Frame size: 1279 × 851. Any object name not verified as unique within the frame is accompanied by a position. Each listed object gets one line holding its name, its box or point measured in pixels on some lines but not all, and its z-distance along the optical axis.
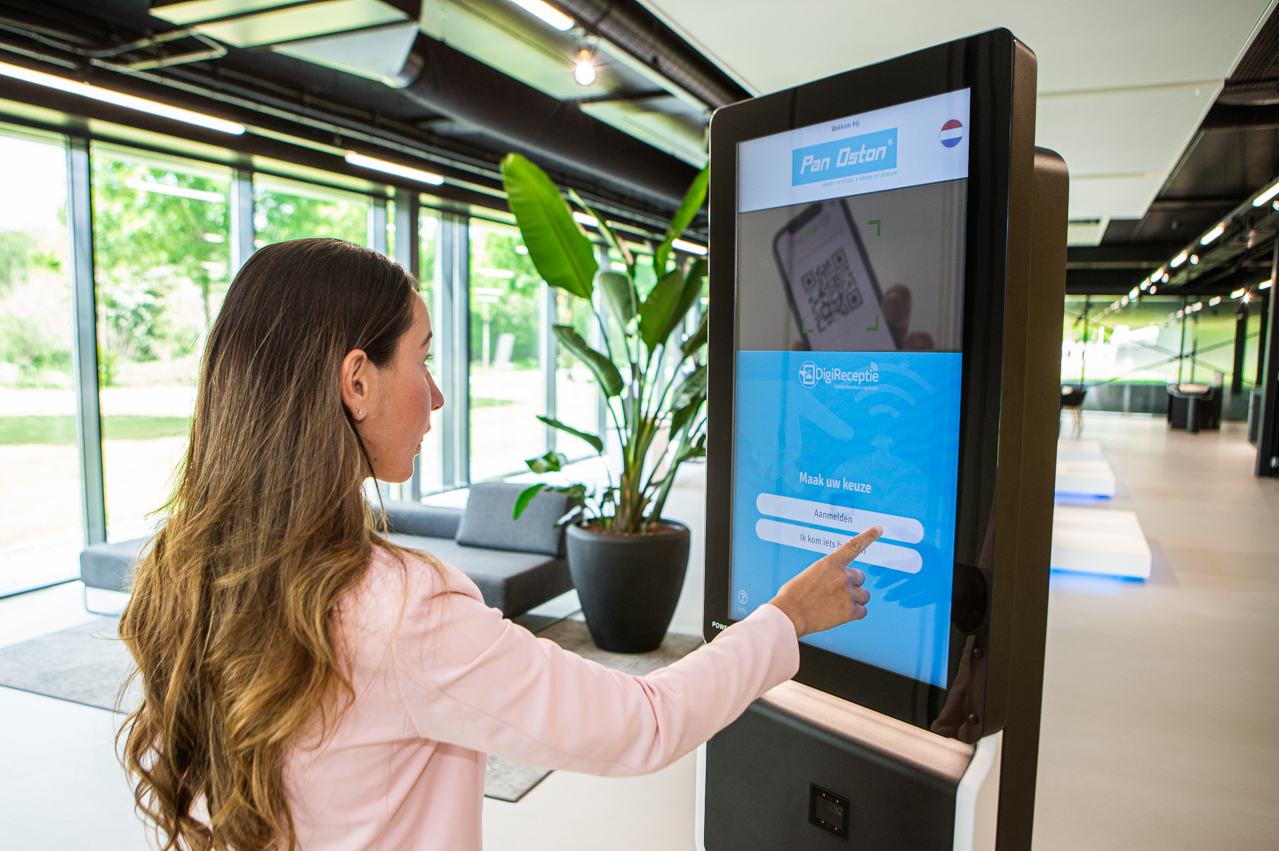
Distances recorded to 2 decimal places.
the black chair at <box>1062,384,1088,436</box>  15.25
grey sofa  4.16
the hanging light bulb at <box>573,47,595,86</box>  4.34
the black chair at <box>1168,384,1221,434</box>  16.02
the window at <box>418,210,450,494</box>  8.27
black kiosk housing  1.11
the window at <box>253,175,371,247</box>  6.55
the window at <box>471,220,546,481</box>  9.19
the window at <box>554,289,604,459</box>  11.18
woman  0.85
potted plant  3.69
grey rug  3.49
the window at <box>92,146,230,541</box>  5.46
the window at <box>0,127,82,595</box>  4.91
